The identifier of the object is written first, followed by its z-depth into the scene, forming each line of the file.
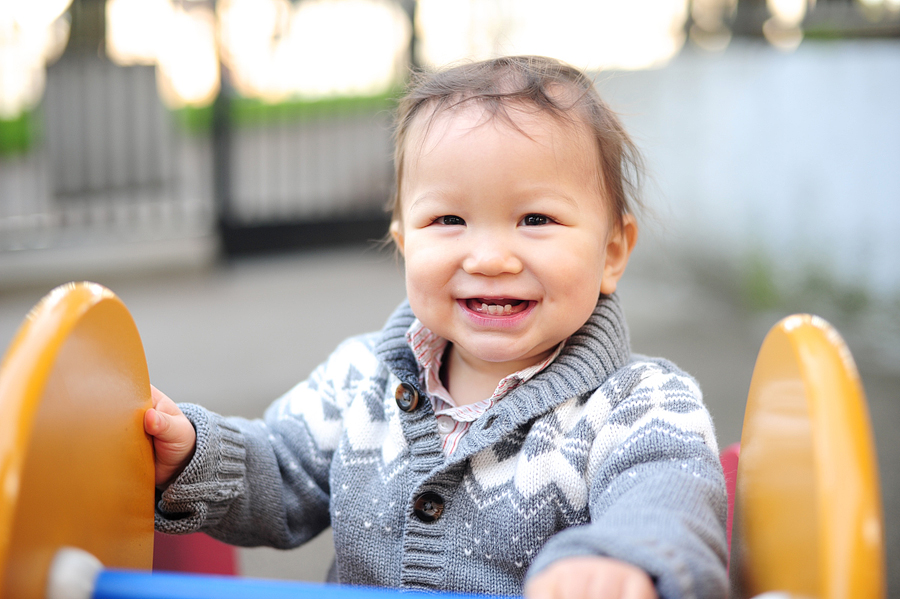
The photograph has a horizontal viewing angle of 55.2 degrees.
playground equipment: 0.45
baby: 0.72
